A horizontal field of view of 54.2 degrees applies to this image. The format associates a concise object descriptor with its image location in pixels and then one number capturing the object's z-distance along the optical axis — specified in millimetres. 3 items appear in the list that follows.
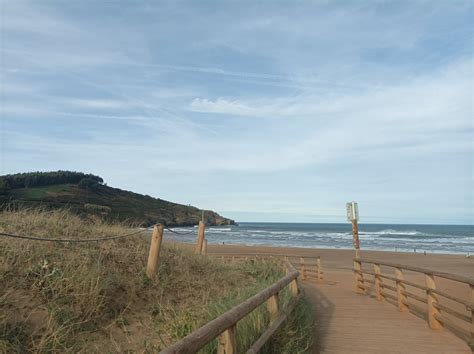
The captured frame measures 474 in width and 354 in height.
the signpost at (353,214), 15141
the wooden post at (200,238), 14134
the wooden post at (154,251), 8453
